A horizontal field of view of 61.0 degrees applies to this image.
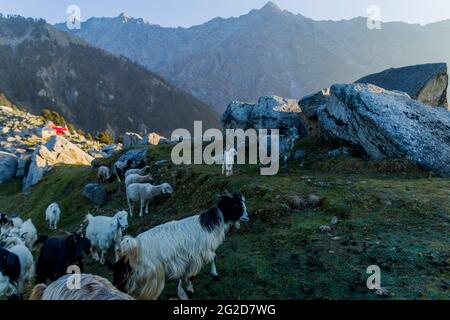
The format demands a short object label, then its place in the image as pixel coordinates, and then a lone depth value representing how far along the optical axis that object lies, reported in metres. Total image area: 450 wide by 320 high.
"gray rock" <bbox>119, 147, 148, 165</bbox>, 32.41
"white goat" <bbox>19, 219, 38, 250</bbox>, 18.89
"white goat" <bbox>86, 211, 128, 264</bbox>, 15.70
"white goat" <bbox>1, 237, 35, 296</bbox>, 11.50
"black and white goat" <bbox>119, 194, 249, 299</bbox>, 9.17
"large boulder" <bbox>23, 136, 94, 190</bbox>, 47.76
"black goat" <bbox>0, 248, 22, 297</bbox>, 10.55
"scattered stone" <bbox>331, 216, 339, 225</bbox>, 13.26
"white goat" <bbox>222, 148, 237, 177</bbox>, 20.94
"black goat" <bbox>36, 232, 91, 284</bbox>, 11.33
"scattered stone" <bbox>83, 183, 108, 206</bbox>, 28.41
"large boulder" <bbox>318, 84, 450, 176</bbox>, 19.83
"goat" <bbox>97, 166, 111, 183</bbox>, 32.28
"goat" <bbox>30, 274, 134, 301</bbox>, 6.29
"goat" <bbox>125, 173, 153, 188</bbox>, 24.75
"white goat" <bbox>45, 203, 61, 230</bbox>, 26.10
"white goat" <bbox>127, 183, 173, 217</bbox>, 21.16
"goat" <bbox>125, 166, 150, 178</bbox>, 27.70
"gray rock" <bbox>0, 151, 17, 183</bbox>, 53.94
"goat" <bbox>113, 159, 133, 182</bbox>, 31.62
